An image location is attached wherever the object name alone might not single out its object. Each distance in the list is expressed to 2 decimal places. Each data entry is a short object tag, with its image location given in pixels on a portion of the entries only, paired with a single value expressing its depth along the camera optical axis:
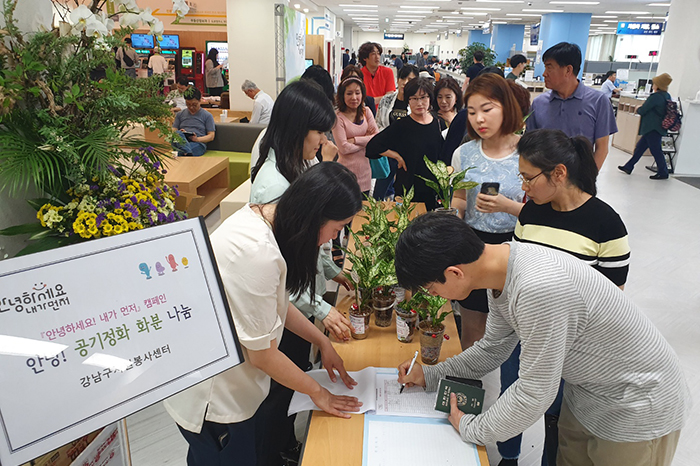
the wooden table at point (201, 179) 4.99
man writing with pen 1.19
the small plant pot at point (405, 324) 1.85
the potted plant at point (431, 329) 1.72
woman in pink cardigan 3.99
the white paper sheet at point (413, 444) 1.31
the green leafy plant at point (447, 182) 2.27
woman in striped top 1.76
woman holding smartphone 2.29
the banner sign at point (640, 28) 15.17
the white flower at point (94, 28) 1.44
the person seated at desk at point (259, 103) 6.82
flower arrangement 1.51
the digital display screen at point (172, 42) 10.83
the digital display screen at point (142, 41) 11.03
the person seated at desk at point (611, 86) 10.83
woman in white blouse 1.33
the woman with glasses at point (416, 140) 3.45
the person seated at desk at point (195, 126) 6.56
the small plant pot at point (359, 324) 1.87
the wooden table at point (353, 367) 1.33
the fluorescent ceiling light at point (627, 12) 15.42
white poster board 0.99
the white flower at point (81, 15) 1.43
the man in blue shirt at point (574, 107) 3.38
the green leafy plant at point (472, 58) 11.19
